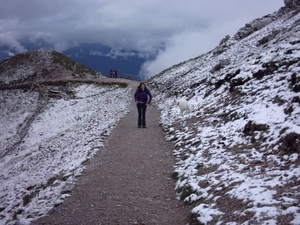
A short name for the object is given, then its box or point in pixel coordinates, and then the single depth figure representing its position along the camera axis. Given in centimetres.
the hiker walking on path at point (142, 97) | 1521
